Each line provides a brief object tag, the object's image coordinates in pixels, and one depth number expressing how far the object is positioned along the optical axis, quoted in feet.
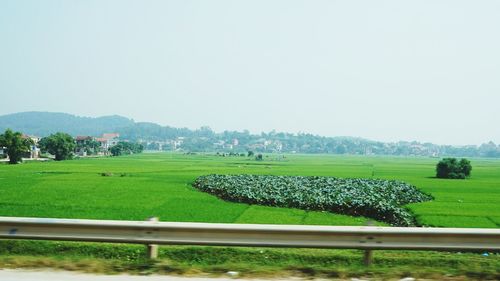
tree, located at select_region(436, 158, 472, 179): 178.95
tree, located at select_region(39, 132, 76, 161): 279.69
